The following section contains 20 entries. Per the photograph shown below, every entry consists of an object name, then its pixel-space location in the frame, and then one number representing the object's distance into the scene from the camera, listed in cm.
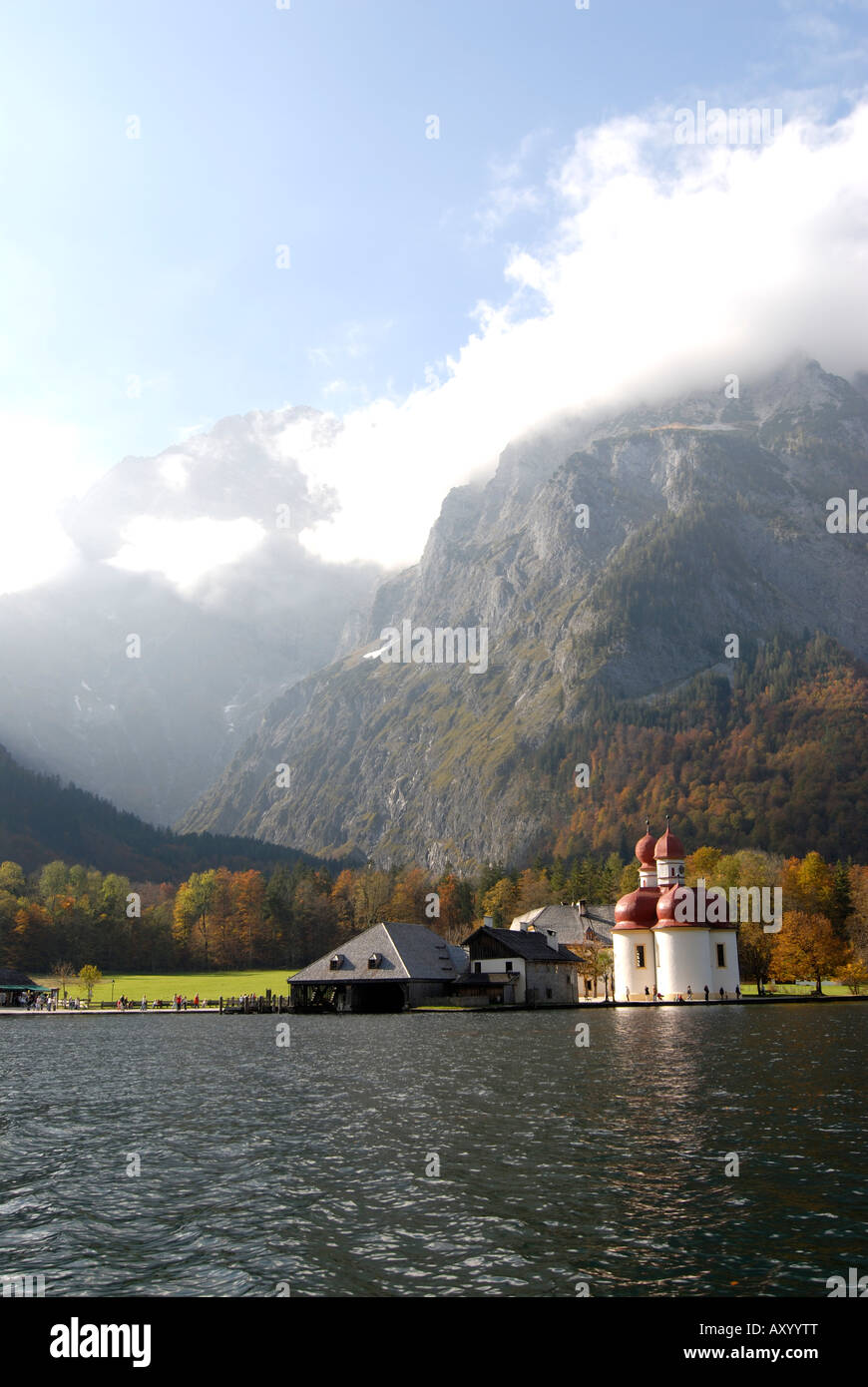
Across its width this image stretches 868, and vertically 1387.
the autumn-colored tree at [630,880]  16250
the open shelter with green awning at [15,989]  13138
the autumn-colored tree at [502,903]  18950
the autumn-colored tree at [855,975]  12144
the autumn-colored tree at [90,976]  13662
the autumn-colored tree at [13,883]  19375
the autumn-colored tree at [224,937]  18712
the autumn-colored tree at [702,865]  14938
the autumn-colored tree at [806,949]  12231
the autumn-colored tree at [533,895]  18662
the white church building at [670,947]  11388
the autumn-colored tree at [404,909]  19425
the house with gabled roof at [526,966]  12369
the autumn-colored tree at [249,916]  18988
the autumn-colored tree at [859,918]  12975
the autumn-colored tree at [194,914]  18788
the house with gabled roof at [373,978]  11438
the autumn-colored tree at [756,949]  13038
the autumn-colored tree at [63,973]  14288
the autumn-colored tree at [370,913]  19425
